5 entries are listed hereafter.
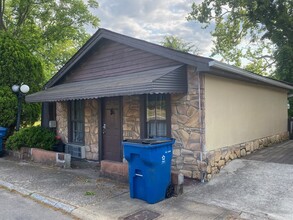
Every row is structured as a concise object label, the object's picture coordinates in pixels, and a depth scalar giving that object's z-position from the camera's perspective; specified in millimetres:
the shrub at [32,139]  9617
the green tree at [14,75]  11078
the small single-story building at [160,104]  6469
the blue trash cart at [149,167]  4867
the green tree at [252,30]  14781
